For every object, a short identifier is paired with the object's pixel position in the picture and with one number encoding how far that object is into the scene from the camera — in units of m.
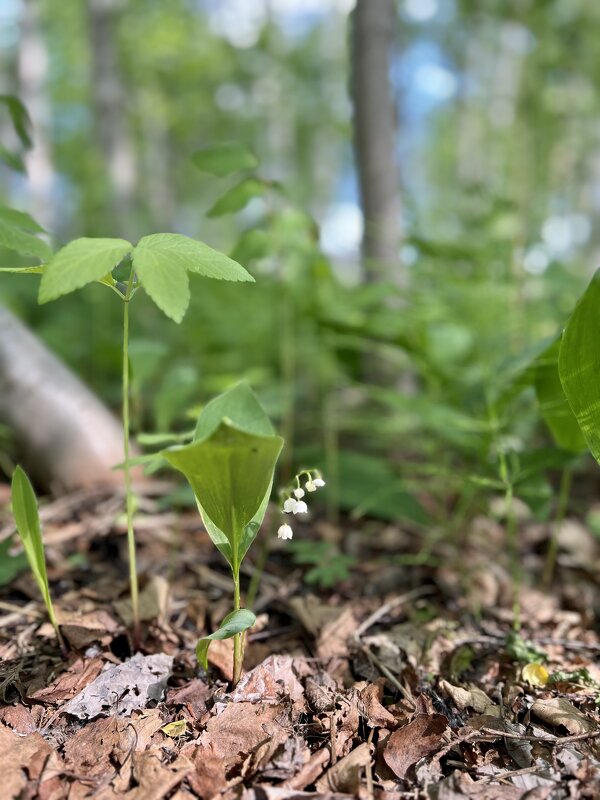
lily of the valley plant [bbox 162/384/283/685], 0.27
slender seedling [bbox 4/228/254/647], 0.26
